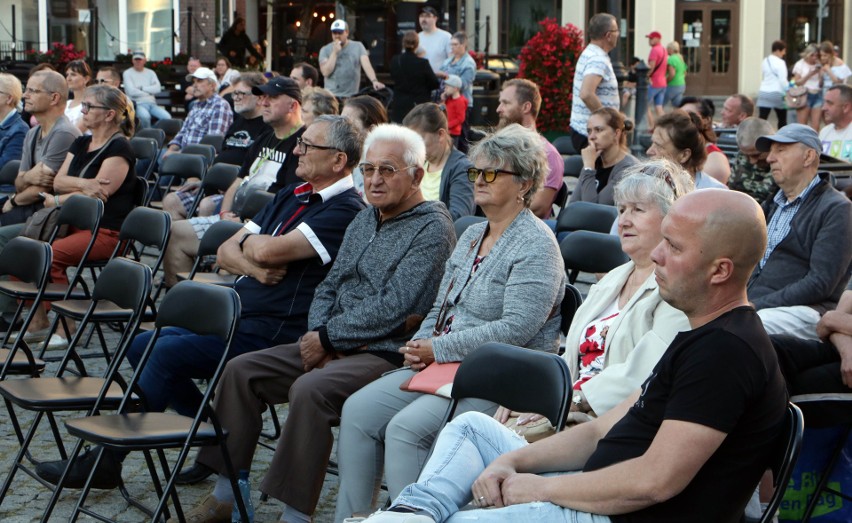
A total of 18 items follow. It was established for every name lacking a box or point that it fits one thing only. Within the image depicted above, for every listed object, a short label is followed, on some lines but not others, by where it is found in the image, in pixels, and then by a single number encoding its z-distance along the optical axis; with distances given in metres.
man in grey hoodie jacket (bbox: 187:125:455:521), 4.41
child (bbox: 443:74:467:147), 13.41
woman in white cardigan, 3.65
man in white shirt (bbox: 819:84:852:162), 8.17
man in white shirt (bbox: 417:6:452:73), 16.55
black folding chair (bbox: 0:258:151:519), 4.57
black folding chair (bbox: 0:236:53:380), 5.92
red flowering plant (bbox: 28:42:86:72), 21.31
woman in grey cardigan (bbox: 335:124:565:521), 4.12
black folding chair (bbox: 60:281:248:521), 4.05
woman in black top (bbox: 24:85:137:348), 7.61
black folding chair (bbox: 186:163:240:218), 8.55
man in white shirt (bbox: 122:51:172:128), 17.67
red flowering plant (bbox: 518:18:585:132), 17.16
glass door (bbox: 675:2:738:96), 31.31
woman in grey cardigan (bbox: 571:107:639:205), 7.04
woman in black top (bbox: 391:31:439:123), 14.39
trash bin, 20.39
